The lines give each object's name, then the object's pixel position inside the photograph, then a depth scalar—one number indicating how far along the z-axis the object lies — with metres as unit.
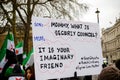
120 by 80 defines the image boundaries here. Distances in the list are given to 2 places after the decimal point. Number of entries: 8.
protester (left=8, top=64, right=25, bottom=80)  2.56
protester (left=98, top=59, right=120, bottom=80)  1.29
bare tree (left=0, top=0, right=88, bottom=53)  10.06
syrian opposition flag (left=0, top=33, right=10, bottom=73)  2.89
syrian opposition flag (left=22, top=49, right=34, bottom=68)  3.84
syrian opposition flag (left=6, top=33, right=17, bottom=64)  2.85
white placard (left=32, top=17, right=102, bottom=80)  2.34
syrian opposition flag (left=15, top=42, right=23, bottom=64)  3.42
